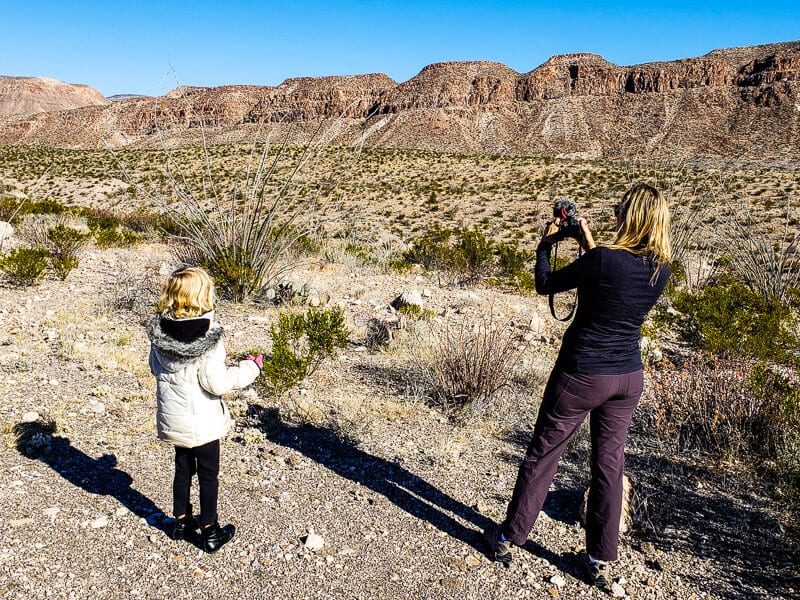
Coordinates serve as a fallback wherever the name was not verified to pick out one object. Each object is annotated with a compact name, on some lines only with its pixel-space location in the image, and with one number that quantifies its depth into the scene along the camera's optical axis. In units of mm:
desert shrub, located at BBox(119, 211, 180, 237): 12344
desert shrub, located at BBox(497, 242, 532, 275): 10189
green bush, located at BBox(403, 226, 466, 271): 10094
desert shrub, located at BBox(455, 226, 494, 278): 9992
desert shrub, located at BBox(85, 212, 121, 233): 12489
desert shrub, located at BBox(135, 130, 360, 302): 6664
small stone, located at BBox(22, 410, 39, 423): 3797
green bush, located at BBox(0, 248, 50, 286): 7105
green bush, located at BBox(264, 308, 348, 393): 4324
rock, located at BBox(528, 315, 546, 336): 6375
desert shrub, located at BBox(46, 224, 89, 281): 8117
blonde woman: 2328
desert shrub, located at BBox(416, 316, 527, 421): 4332
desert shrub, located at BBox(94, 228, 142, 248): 10247
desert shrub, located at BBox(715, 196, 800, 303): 8055
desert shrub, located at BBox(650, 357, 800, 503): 3588
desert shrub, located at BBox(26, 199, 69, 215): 14510
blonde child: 2430
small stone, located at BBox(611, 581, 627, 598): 2494
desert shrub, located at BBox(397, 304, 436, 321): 6340
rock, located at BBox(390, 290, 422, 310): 6797
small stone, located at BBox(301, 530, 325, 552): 2729
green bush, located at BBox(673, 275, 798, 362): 5254
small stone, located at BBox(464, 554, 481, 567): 2693
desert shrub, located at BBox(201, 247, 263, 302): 6977
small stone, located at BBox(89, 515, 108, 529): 2791
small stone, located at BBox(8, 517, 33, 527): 2748
